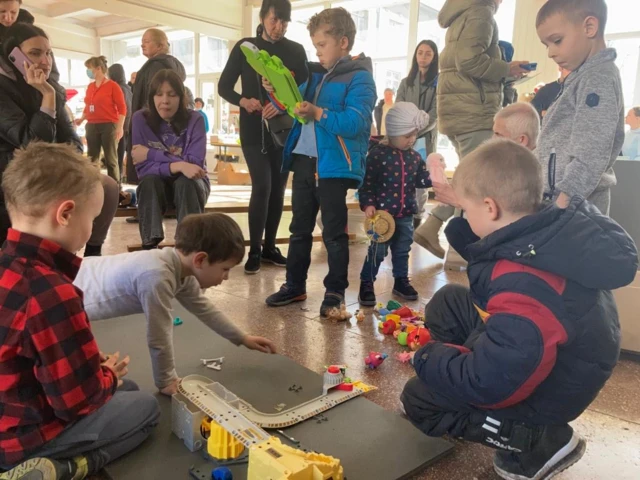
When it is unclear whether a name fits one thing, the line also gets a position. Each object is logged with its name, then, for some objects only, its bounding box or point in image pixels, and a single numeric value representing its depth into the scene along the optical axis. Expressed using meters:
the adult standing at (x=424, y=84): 4.16
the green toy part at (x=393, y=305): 2.60
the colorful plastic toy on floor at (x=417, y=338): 2.06
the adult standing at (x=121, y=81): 6.53
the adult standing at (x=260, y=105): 2.94
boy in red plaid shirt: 1.07
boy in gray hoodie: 1.76
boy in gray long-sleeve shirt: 1.56
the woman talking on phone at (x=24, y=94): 2.42
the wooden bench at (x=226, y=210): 3.19
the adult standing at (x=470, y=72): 3.04
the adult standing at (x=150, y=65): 3.48
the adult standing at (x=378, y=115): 6.04
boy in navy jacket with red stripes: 1.15
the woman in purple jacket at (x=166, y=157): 2.83
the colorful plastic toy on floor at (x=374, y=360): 1.94
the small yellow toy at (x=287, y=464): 1.03
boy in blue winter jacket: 2.38
